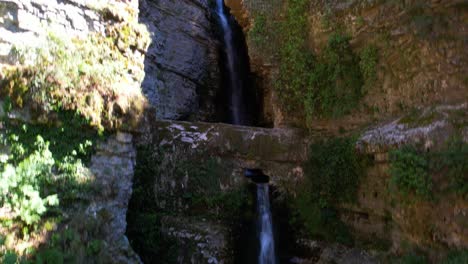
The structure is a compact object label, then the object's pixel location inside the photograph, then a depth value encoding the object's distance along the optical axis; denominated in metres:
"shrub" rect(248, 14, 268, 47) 11.79
